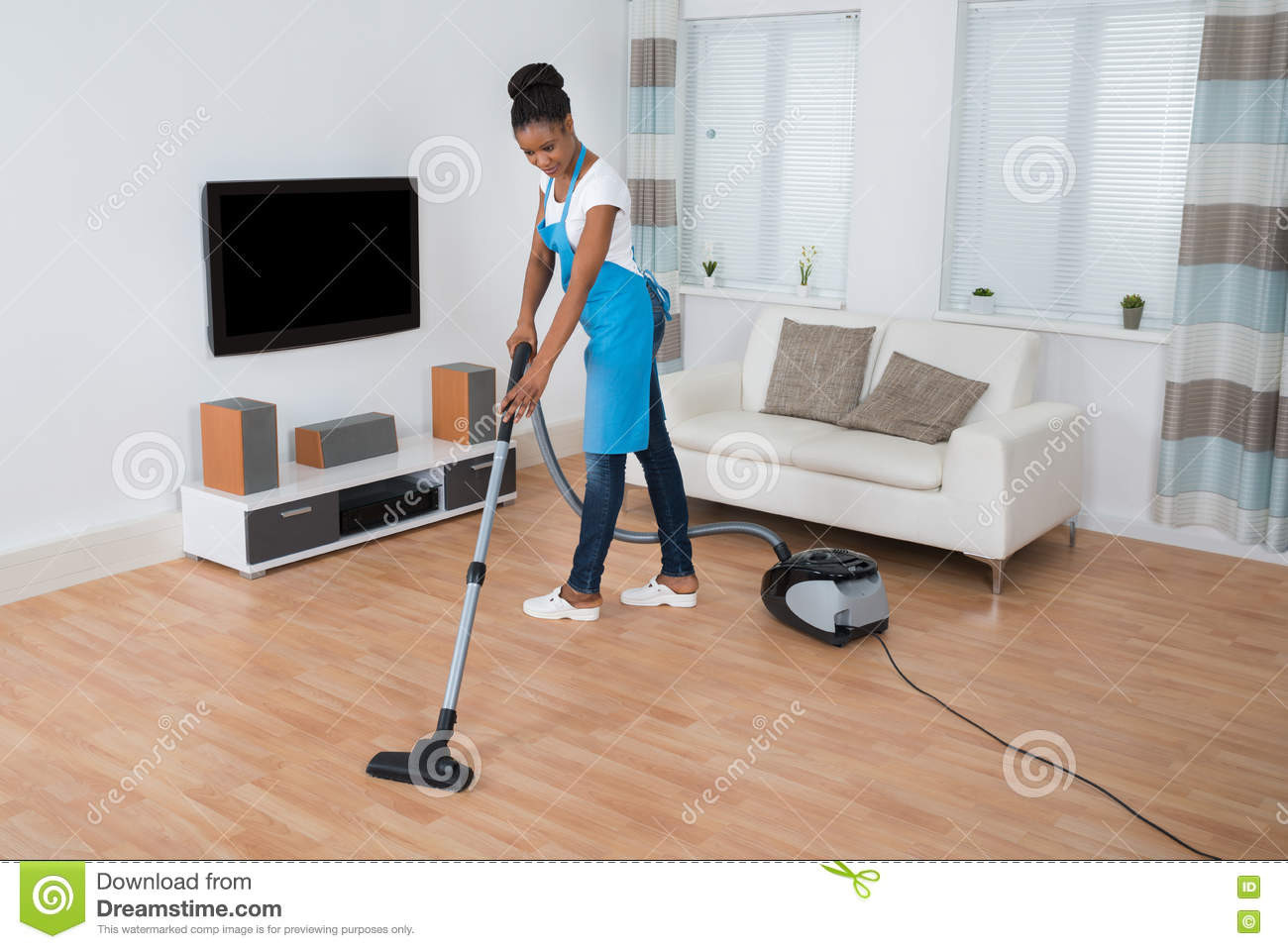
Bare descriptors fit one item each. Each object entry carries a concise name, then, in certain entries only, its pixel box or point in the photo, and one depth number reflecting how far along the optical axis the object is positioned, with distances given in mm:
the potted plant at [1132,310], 4473
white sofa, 3846
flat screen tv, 4031
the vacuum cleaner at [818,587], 3318
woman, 3000
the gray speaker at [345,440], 4258
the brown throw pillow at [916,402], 4219
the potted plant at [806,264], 5492
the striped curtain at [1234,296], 4043
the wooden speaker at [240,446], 3866
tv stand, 3877
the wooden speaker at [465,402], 4746
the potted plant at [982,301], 4824
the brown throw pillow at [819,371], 4543
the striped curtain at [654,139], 5574
